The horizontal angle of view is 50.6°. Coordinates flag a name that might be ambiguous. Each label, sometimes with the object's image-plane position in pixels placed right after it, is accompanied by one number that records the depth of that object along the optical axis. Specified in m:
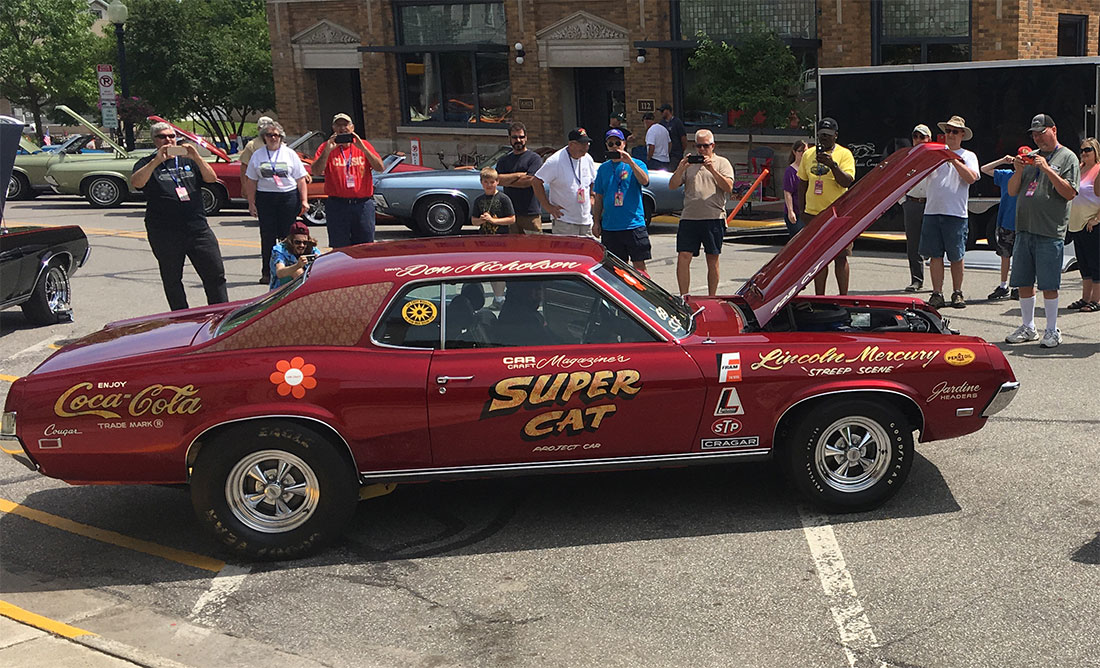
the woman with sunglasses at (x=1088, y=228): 9.68
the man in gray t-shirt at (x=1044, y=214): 9.20
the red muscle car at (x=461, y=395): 5.65
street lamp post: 26.92
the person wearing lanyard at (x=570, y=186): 10.53
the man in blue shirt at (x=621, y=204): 10.36
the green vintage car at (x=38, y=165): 23.81
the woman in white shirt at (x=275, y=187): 12.48
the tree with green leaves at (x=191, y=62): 35.56
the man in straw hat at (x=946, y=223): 11.00
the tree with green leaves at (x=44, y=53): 44.81
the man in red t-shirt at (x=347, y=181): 11.67
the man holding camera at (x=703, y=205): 10.46
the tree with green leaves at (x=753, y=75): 20.17
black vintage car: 10.92
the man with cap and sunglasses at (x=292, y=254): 9.24
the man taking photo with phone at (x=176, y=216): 9.65
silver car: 17.55
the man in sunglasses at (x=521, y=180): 11.46
